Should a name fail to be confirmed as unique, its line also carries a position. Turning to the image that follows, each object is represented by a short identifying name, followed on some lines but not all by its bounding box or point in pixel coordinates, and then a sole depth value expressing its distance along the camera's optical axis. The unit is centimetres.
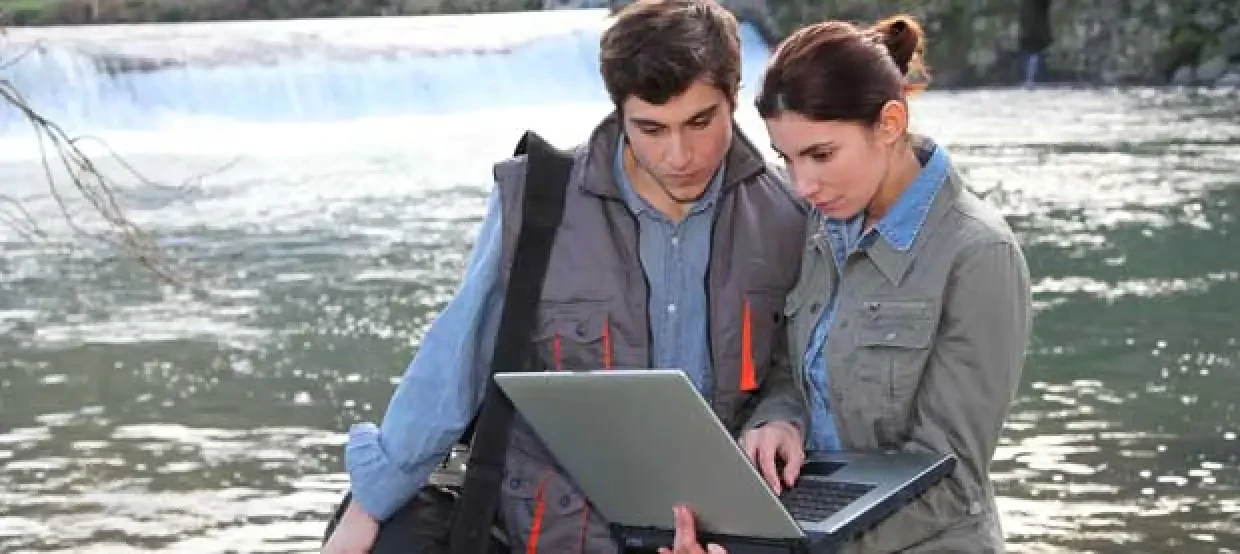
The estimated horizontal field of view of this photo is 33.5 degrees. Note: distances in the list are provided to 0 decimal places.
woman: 294
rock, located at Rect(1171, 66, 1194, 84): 3334
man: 326
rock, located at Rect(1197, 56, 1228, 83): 3309
